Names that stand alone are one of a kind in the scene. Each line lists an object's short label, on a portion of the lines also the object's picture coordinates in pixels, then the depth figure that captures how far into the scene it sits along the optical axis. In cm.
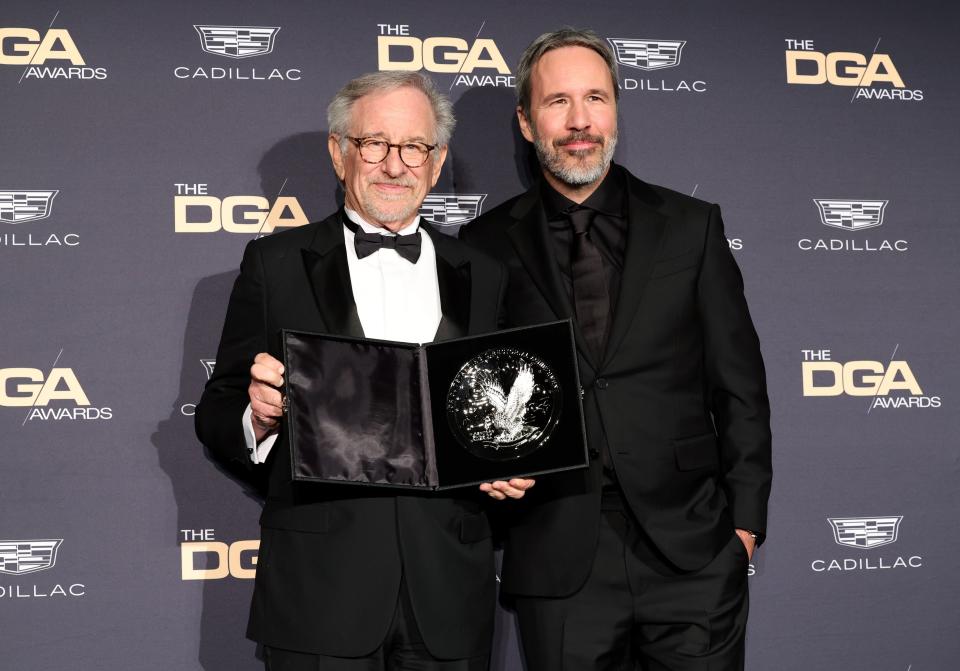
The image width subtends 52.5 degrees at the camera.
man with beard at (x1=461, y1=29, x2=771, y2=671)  239
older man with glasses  210
